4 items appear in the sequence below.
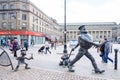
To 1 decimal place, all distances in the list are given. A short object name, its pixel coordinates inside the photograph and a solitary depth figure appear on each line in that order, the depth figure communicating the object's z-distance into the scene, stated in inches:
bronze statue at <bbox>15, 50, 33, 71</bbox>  187.5
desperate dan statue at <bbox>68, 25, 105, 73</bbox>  168.2
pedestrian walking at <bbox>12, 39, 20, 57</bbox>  311.3
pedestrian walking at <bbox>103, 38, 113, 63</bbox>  243.1
